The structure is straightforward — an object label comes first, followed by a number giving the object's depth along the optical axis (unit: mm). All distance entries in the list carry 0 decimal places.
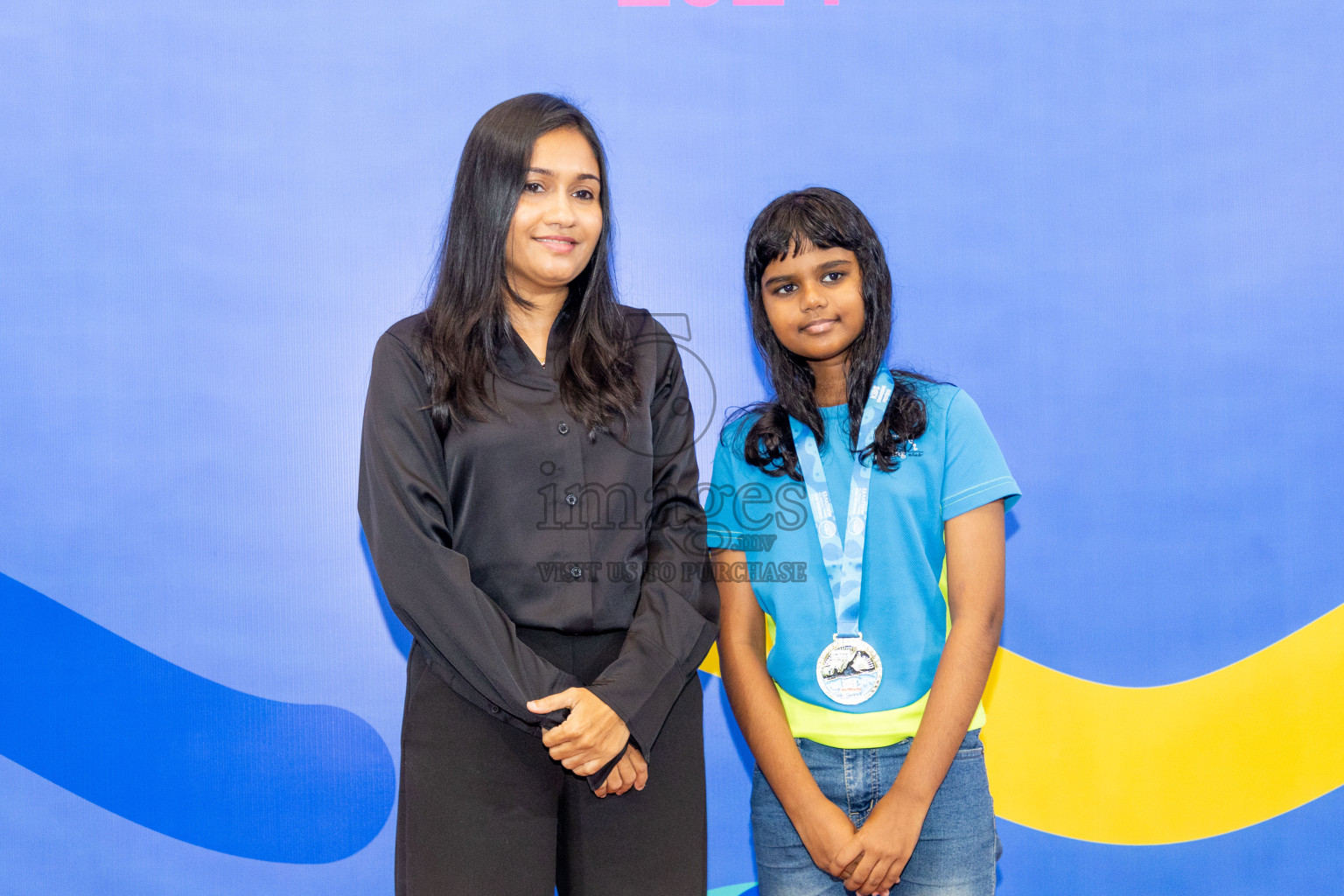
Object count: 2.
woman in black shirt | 1530
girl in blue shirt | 1771
